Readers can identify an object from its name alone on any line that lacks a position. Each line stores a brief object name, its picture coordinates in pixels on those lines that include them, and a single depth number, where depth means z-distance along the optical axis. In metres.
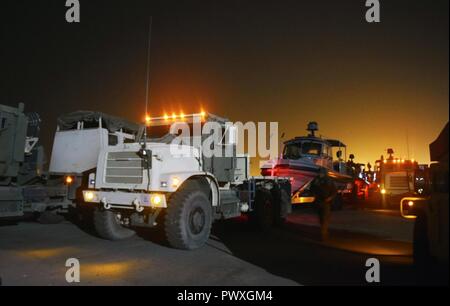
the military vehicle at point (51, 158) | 9.70
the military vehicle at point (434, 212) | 4.39
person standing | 8.83
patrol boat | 15.08
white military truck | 7.22
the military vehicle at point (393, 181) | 17.95
